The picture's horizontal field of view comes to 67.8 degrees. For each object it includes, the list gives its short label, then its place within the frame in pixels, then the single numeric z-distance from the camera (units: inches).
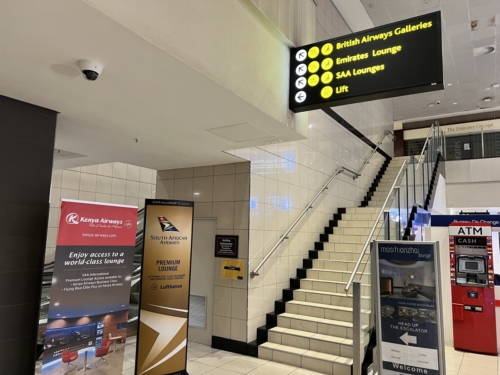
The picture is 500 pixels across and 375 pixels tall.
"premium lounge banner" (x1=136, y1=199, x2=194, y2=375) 155.7
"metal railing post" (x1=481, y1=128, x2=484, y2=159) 505.8
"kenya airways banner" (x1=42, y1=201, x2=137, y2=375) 117.4
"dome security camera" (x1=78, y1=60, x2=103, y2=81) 101.7
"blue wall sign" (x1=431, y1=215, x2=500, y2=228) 262.7
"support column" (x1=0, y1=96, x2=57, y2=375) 120.1
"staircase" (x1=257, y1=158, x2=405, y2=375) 189.9
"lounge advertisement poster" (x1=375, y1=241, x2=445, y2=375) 132.9
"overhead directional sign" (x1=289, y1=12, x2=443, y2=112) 125.4
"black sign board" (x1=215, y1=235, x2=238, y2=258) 225.1
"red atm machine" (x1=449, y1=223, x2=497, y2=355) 225.9
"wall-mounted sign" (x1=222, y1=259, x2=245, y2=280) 220.5
